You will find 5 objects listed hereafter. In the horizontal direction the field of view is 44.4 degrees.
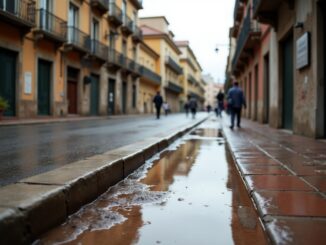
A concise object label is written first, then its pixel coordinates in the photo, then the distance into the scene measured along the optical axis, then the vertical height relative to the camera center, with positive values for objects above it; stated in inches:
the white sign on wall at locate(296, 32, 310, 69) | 357.1 +61.1
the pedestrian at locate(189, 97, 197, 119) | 1155.9 +28.8
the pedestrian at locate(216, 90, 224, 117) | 1153.2 +42.2
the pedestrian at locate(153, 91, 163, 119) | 991.0 +33.9
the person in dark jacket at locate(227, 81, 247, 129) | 527.5 +21.4
